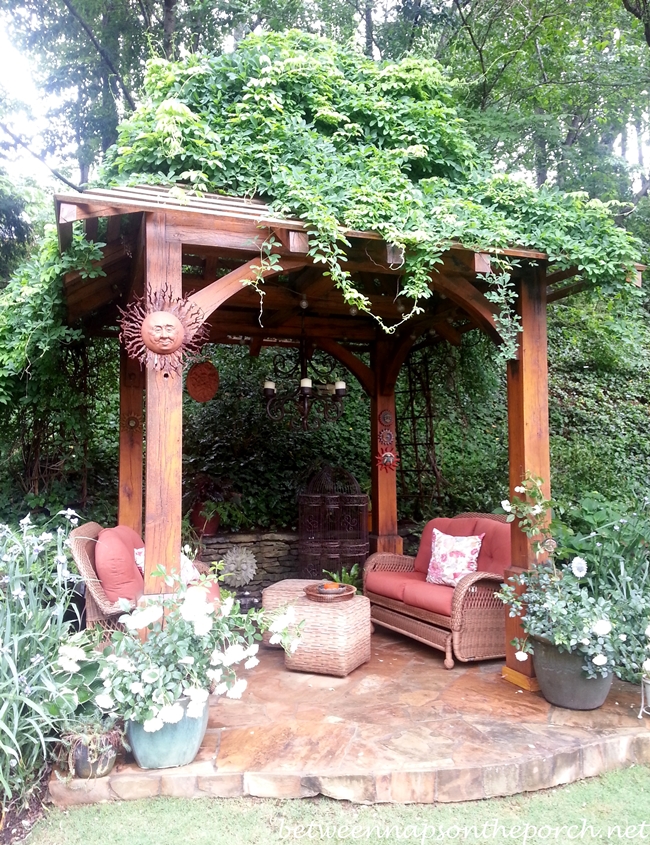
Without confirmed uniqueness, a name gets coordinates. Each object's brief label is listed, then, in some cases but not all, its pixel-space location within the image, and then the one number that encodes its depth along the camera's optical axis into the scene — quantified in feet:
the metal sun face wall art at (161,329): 9.02
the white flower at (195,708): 7.79
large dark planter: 9.87
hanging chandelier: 15.94
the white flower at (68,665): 7.57
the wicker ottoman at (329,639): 11.89
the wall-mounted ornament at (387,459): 18.37
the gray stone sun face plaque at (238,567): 18.43
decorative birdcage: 17.85
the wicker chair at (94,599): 10.41
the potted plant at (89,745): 7.75
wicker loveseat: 12.69
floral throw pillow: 14.02
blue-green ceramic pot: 8.07
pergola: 9.15
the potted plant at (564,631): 9.55
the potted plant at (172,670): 7.78
